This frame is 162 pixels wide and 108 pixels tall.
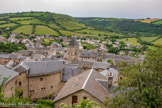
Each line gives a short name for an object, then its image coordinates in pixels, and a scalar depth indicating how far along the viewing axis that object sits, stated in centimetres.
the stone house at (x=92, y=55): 9249
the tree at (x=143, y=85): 1449
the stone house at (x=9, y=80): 2338
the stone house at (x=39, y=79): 3047
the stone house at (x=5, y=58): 6831
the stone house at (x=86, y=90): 2125
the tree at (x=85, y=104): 1297
